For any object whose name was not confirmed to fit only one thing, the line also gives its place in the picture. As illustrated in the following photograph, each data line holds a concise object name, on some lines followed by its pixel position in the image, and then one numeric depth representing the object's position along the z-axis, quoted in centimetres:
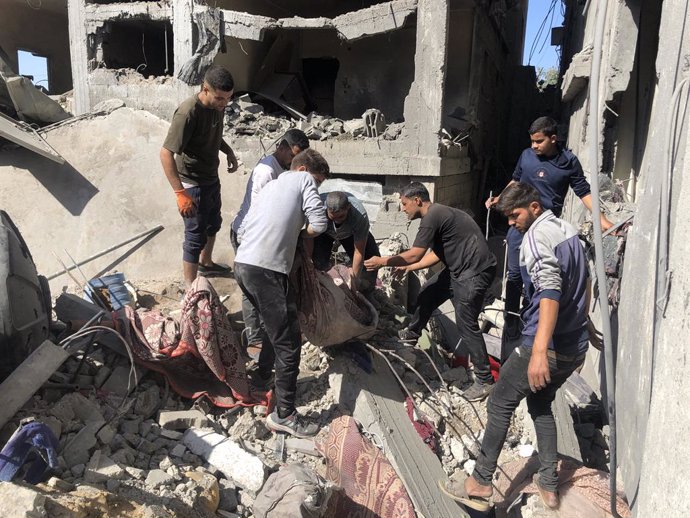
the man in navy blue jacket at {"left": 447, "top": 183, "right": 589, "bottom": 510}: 277
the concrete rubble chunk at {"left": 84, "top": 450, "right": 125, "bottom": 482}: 269
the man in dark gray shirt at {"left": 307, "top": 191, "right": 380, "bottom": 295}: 411
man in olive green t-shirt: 414
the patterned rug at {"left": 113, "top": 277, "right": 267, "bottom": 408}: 370
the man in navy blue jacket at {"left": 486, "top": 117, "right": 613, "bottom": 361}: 439
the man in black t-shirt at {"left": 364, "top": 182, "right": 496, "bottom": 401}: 424
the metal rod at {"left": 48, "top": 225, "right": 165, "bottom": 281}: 558
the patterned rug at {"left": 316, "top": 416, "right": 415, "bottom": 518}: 327
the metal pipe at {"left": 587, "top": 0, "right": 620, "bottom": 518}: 213
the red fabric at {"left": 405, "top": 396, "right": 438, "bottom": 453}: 387
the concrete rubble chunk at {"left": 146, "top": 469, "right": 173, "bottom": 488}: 281
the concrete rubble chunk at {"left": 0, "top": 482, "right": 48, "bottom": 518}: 193
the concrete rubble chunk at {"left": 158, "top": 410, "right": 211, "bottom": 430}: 346
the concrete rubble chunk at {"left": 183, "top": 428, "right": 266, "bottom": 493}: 318
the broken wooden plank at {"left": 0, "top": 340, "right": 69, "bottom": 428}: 289
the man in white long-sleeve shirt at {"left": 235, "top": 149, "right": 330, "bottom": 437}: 340
